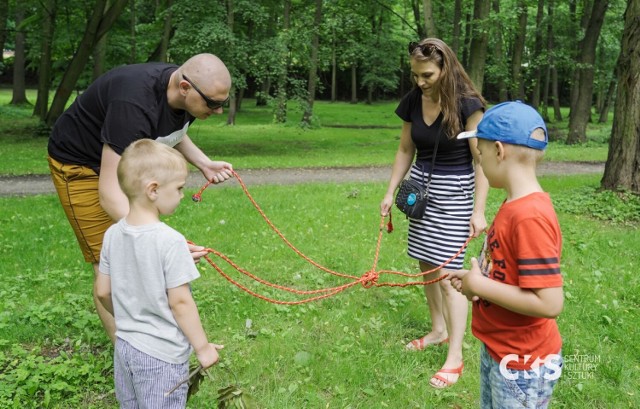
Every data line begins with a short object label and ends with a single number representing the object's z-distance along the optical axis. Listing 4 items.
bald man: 2.84
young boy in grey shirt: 2.18
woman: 3.51
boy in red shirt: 2.03
